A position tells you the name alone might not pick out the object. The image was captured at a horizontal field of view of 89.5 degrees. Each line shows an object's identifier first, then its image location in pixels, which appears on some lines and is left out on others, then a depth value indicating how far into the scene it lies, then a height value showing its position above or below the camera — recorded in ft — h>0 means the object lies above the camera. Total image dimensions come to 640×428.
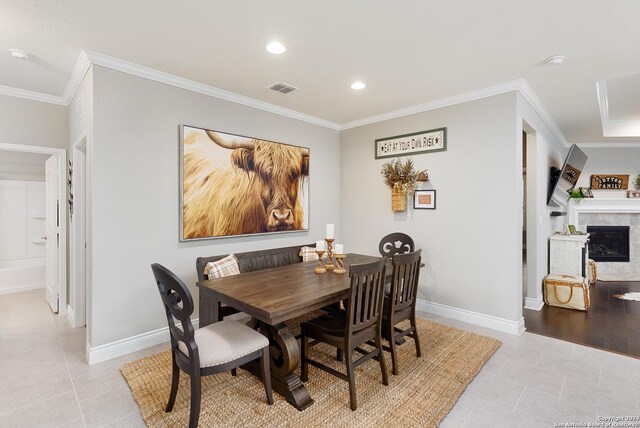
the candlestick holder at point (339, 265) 9.13 -1.56
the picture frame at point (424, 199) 12.64 +0.49
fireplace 19.24 -1.96
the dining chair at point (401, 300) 7.78 -2.27
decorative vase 13.25 +0.49
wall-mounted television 14.62 +1.65
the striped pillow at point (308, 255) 11.92 -1.59
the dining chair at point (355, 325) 6.69 -2.59
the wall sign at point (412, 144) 12.38 +2.79
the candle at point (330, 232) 9.25 -0.58
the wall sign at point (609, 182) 19.49 +1.79
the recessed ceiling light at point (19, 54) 8.26 +4.15
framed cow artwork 10.42 +0.99
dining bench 9.43 -1.61
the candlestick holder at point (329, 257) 9.42 -1.36
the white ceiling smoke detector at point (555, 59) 8.61 +4.11
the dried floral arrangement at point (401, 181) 13.10 +1.29
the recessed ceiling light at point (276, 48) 8.03 +4.19
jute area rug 6.32 -4.04
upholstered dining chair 5.70 -2.59
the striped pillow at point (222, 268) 9.12 -1.61
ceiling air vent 10.70 +4.25
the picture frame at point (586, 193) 18.84 +1.07
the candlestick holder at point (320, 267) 9.23 -1.62
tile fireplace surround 18.83 -0.49
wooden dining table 6.43 -1.88
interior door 11.90 -0.56
